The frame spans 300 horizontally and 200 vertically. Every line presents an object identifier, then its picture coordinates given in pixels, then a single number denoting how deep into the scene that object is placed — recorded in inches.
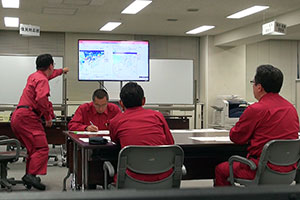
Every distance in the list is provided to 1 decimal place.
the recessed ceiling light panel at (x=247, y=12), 303.1
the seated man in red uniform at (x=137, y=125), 101.3
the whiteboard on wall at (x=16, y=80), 355.9
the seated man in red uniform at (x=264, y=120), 106.3
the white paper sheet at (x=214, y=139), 122.7
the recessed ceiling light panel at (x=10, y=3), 284.1
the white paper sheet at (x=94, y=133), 143.5
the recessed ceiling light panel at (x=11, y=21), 346.7
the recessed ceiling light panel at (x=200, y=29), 389.0
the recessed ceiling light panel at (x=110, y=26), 372.5
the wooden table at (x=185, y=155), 113.3
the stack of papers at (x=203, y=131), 153.8
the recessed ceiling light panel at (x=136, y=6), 286.6
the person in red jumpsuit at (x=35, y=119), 170.6
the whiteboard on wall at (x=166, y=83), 362.6
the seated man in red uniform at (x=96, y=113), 159.6
